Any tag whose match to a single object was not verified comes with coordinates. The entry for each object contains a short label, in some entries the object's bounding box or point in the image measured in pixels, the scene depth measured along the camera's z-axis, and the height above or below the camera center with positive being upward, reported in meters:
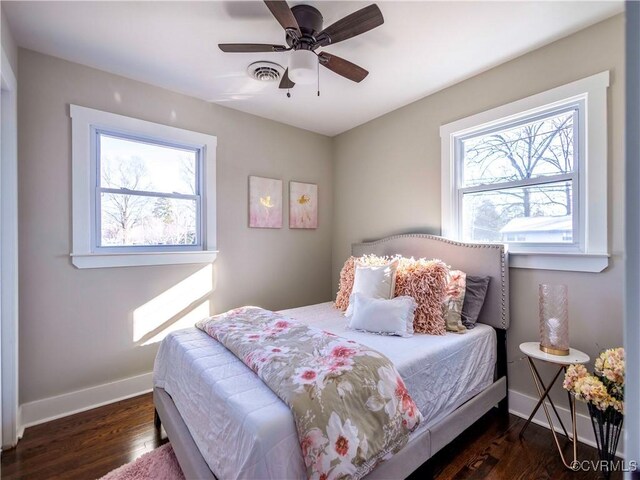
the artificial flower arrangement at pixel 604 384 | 1.54 -0.77
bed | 1.11 -0.73
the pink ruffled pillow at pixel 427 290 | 2.12 -0.37
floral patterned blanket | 1.12 -0.64
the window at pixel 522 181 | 2.11 +0.44
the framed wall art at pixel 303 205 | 3.56 +0.42
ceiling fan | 1.54 +1.13
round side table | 1.73 -0.70
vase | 1.57 -1.01
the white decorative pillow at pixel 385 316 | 2.05 -0.53
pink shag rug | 1.64 -1.27
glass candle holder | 1.85 -0.50
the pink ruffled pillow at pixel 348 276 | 2.71 -0.33
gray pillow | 2.24 -0.45
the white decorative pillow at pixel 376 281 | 2.34 -0.33
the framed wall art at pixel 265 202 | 3.24 +0.41
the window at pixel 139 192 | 2.36 +0.42
